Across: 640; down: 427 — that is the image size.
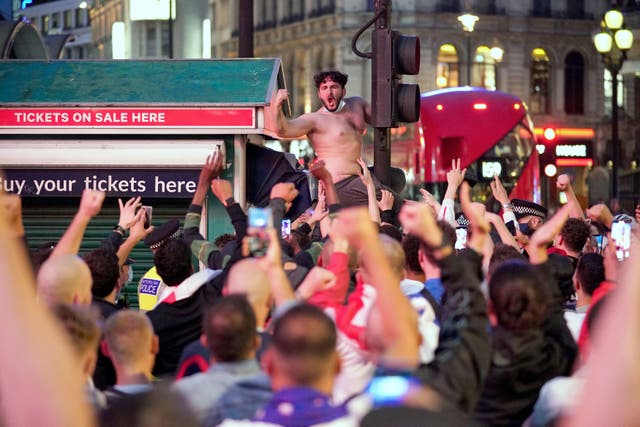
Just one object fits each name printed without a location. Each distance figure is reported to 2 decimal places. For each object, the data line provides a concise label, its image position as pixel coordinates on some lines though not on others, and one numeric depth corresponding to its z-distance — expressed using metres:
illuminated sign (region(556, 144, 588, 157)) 45.22
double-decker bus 31.12
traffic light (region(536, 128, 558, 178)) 32.91
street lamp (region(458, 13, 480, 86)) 40.97
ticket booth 11.89
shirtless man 11.34
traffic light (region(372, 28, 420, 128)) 11.34
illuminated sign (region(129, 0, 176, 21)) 72.88
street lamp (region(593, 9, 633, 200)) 23.20
